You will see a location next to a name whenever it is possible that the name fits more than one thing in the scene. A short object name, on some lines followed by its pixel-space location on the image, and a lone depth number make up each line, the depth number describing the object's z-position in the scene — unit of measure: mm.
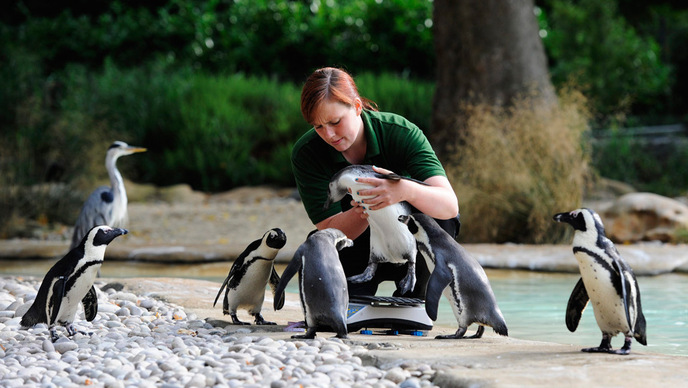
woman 7066
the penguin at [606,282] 6180
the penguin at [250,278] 8023
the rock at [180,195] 24516
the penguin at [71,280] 7449
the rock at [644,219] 16422
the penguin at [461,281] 6930
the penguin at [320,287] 6863
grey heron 14406
